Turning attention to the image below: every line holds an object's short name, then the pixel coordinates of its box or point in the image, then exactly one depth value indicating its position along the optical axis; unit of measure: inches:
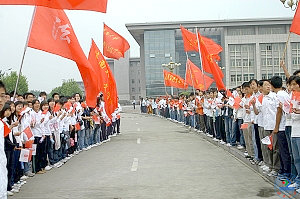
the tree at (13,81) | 3563.0
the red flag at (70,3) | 276.4
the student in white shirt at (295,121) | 261.3
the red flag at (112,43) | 767.7
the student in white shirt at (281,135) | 298.8
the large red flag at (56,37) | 298.0
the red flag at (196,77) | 838.5
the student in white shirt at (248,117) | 396.5
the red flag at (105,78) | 563.5
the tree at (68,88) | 5416.3
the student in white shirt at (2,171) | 193.9
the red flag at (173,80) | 1125.1
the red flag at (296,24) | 337.1
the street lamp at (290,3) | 577.3
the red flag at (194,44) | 708.7
